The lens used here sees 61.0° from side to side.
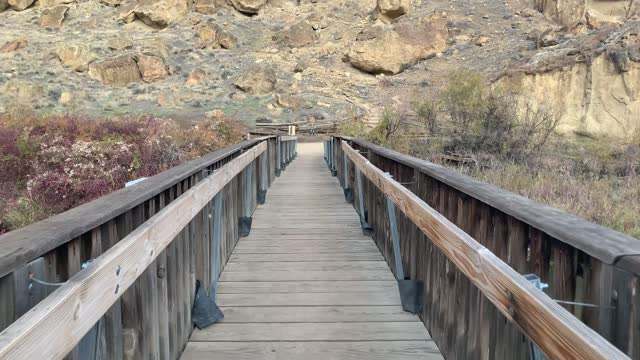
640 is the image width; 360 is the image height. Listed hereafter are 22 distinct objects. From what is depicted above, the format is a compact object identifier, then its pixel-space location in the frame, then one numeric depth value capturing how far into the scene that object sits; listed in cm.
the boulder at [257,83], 4306
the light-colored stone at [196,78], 4519
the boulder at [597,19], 4734
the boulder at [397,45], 5053
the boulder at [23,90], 3900
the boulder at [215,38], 5397
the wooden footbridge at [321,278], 159
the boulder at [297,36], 5466
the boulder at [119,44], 5007
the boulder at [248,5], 6162
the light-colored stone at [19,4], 6091
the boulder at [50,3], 6153
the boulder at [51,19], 5684
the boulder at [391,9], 5631
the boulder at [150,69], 4594
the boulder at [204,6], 6072
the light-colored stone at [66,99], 3881
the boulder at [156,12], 5747
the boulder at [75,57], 4650
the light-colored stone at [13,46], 4859
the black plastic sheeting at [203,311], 398
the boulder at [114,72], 4503
